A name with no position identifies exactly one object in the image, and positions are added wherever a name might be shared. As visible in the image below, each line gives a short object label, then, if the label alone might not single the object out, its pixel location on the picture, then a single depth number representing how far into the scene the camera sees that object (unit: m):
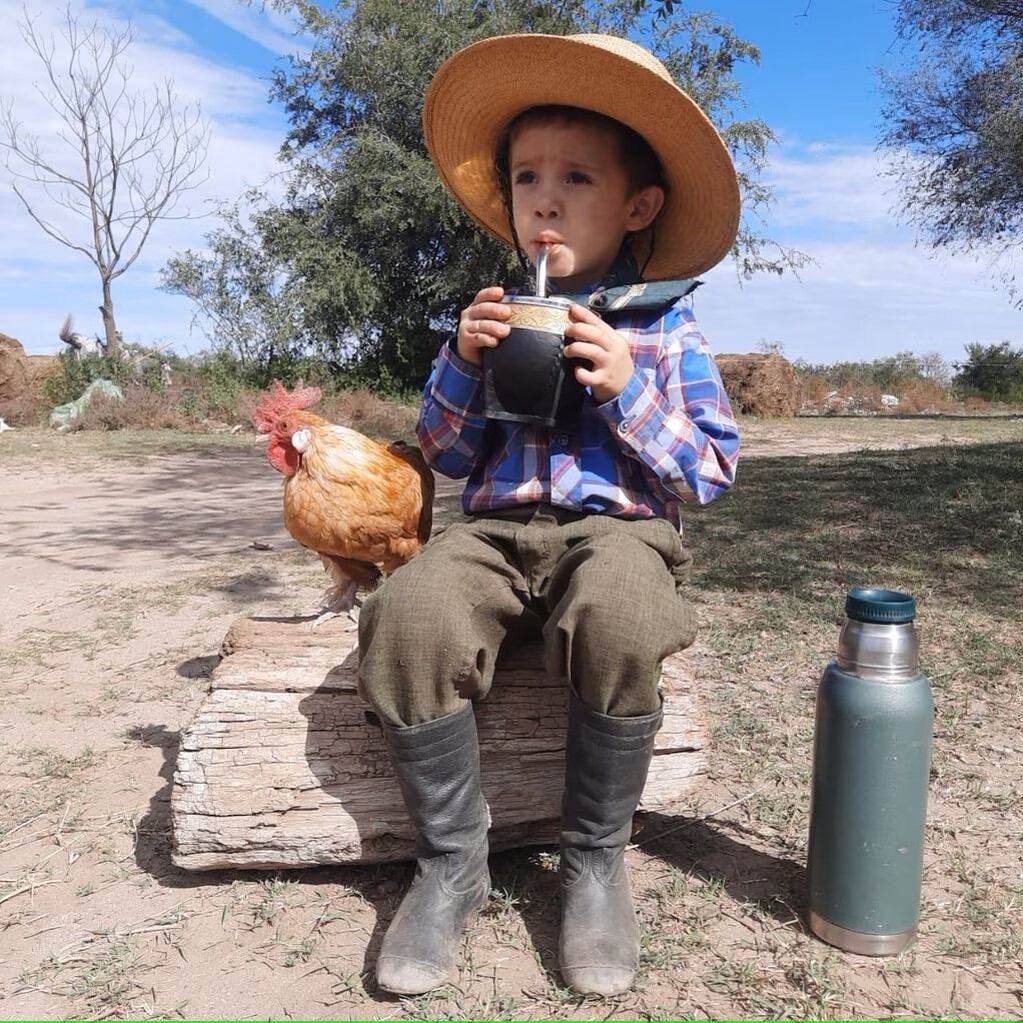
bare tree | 23.45
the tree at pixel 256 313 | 17.09
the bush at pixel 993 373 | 26.74
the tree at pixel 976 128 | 8.30
